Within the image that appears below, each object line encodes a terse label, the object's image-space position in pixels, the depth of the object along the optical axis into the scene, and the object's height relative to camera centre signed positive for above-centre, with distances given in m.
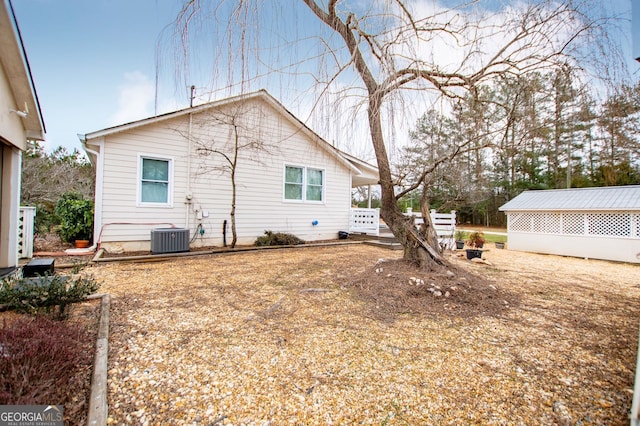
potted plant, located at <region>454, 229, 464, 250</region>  11.05 -0.86
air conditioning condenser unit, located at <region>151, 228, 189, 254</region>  7.40 -0.76
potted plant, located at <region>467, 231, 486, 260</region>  10.62 -0.85
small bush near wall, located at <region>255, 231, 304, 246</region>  9.39 -0.86
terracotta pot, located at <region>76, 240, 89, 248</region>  7.96 -0.94
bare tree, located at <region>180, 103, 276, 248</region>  8.64 +2.20
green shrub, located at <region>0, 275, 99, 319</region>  2.86 -0.90
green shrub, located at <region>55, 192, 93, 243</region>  8.23 -0.28
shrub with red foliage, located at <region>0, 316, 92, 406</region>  1.60 -1.01
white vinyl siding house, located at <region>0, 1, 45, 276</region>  3.83 +1.30
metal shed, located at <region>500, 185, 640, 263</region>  8.76 -0.06
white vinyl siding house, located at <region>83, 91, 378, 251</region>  7.56 +0.98
